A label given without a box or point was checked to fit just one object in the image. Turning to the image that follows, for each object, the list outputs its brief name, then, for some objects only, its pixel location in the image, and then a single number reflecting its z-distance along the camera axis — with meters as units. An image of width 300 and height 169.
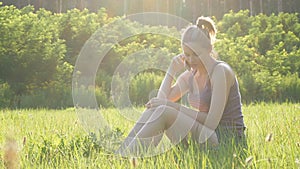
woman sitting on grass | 6.26
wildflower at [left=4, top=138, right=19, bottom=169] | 1.70
